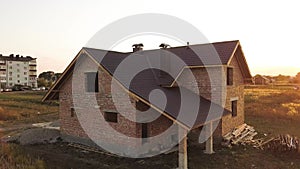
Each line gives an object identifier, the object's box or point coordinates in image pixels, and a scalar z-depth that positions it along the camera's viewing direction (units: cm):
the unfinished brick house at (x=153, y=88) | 1480
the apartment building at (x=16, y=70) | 9444
